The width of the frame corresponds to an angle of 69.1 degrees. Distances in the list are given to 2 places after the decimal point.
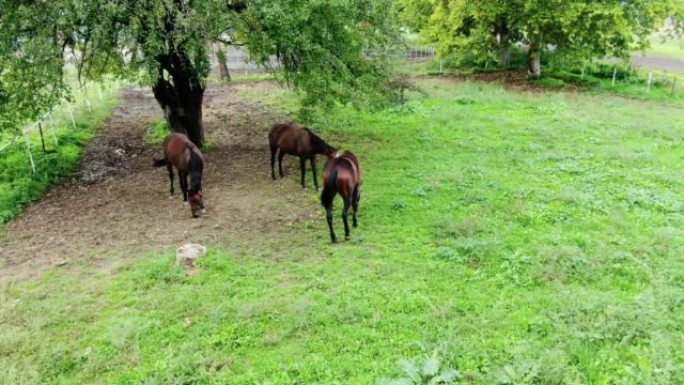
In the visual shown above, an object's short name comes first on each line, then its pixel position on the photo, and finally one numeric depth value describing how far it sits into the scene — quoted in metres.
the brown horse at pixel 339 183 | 7.23
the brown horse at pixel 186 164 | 8.48
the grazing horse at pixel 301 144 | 9.68
